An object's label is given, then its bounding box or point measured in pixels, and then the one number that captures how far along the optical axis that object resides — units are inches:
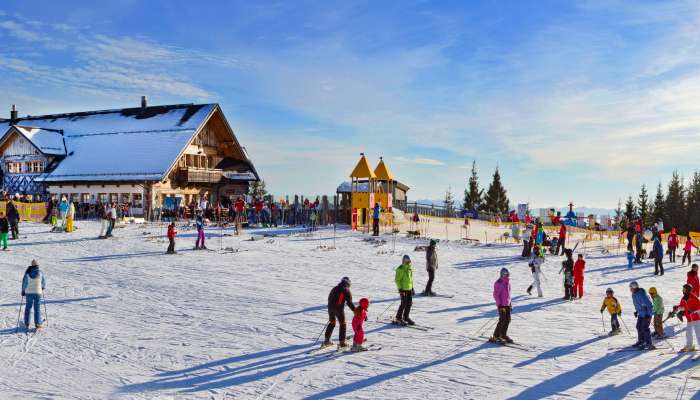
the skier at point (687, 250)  944.9
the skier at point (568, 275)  629.6
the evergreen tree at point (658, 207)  2410.2
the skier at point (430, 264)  618.5
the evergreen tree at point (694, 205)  2196.6
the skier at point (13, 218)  1011.9
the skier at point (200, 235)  920.3
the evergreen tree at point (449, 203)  1742.1
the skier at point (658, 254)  828.6
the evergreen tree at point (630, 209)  2521.4
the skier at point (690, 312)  439.5
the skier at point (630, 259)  882.8
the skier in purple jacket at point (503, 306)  454.6
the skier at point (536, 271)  637.3
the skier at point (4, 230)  911.0
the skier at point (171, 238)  881.5
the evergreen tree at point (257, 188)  2790.4
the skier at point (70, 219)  1121.4
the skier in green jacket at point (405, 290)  500.4
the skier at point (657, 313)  480.7
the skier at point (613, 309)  500.7
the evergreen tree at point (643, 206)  2573.8
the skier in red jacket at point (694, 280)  536.7
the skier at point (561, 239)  948.5
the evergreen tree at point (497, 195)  2488.9
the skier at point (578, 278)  641.0
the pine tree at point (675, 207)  2297.0
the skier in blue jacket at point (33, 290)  507.5
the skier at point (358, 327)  436.4
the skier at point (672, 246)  986.2
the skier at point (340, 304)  426.6
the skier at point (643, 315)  451.8
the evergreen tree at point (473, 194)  2571.4
